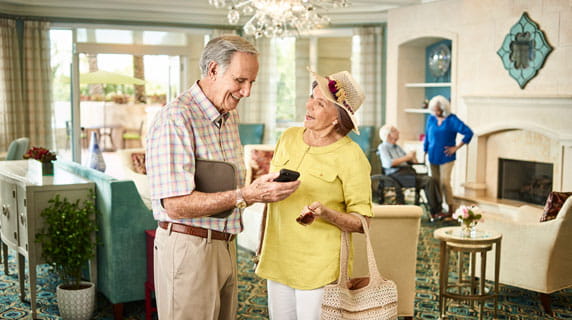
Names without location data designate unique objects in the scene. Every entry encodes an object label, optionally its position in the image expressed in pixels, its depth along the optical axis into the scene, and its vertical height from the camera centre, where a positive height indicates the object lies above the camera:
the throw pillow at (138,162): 7.39 -0.68
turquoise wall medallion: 7.21 +0.67
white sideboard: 4.24 -0.69
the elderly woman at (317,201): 2.35 -0.37
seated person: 7.82 -0.79
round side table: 4.29 -0.99
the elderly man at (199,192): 2.03 -0.28
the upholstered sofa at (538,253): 4.39 -1.04
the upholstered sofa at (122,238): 4.21 -0.91
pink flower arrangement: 4.42 -0.76
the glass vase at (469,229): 4.44 -0.88
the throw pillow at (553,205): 4.57 -0.72
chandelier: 7.21 +1.13
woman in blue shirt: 7.81 -0.42
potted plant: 4.20 -0.95
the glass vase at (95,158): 6.27 -0.54
